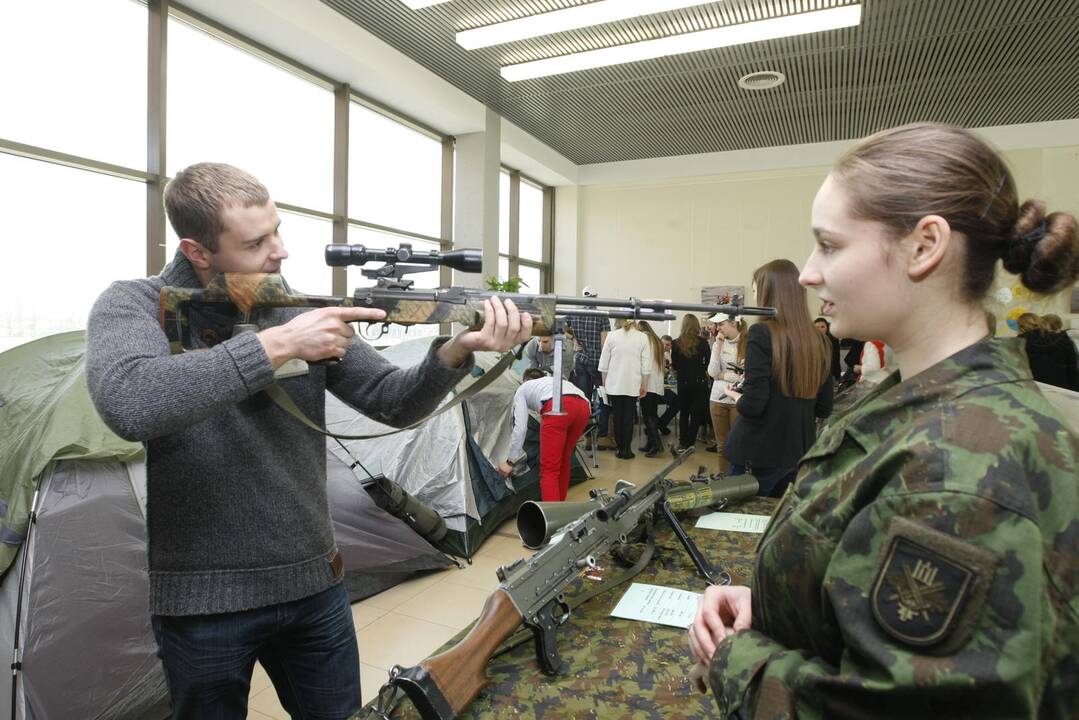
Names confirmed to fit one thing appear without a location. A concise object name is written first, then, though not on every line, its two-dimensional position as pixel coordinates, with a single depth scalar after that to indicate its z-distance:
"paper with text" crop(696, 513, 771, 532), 1.85
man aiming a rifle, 1.00
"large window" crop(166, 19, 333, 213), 4.57
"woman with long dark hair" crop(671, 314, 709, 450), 6.85
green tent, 1.93
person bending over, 4.05
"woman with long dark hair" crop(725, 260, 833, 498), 2.40
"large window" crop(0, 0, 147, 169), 3.59
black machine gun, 0.96
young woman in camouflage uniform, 0.53
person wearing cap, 4.57
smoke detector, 6.30
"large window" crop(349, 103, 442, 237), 6.35
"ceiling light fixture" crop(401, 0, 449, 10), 4.92
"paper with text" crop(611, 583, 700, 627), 1.31
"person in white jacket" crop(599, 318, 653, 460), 6.23
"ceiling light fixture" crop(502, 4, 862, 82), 5.01
